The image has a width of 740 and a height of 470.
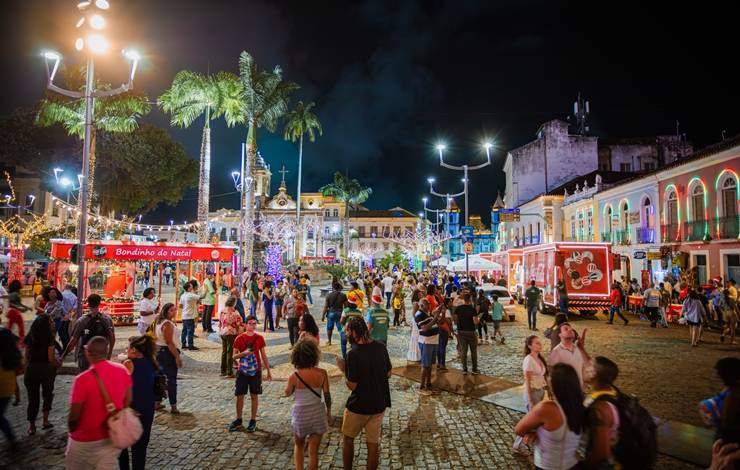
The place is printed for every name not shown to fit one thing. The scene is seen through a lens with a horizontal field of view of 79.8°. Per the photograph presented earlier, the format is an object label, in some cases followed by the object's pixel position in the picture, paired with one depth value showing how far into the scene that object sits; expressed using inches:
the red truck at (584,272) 733.9
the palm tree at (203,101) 868.0
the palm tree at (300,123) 1066.7
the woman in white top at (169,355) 261.1
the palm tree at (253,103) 832.9
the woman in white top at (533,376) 211.9
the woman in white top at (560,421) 122.0
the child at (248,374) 237.5
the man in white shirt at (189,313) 457.1
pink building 756.0
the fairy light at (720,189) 748.6
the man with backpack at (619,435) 117.0
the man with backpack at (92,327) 250.2
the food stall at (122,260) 614.5
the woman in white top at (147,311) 364.8
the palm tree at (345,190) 2377.0
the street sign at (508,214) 1126.4
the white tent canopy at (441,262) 1388.2
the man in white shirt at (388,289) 831.1
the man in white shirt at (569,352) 215.6
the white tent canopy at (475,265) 916.0
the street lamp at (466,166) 738.6
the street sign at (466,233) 787.4
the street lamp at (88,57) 344.2
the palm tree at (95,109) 819.4
